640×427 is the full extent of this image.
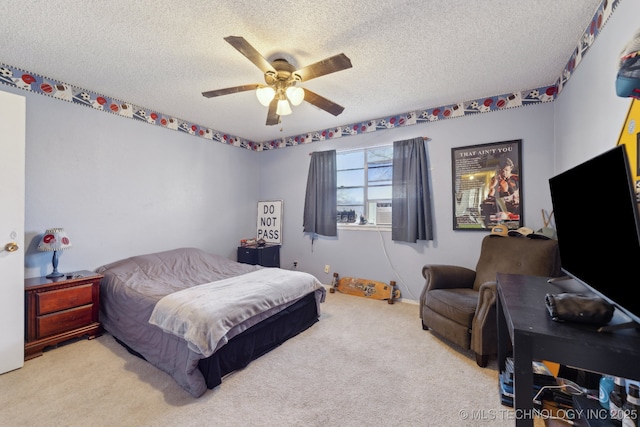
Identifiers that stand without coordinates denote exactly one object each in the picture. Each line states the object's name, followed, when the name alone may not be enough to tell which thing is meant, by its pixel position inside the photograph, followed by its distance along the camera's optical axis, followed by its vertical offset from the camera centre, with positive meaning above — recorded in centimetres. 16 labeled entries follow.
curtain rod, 340 +97
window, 381 +43
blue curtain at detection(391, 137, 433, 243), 335 +25
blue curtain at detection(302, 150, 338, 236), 407 +27
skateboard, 356 -105
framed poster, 290 +31
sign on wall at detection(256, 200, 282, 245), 465 -15
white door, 195 -12
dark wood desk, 88 -47
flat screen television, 95 -6
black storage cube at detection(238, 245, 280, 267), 421 -67
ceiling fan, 178 +101
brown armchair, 203 -71
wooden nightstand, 221 -85
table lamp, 241 -27
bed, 180 -78
